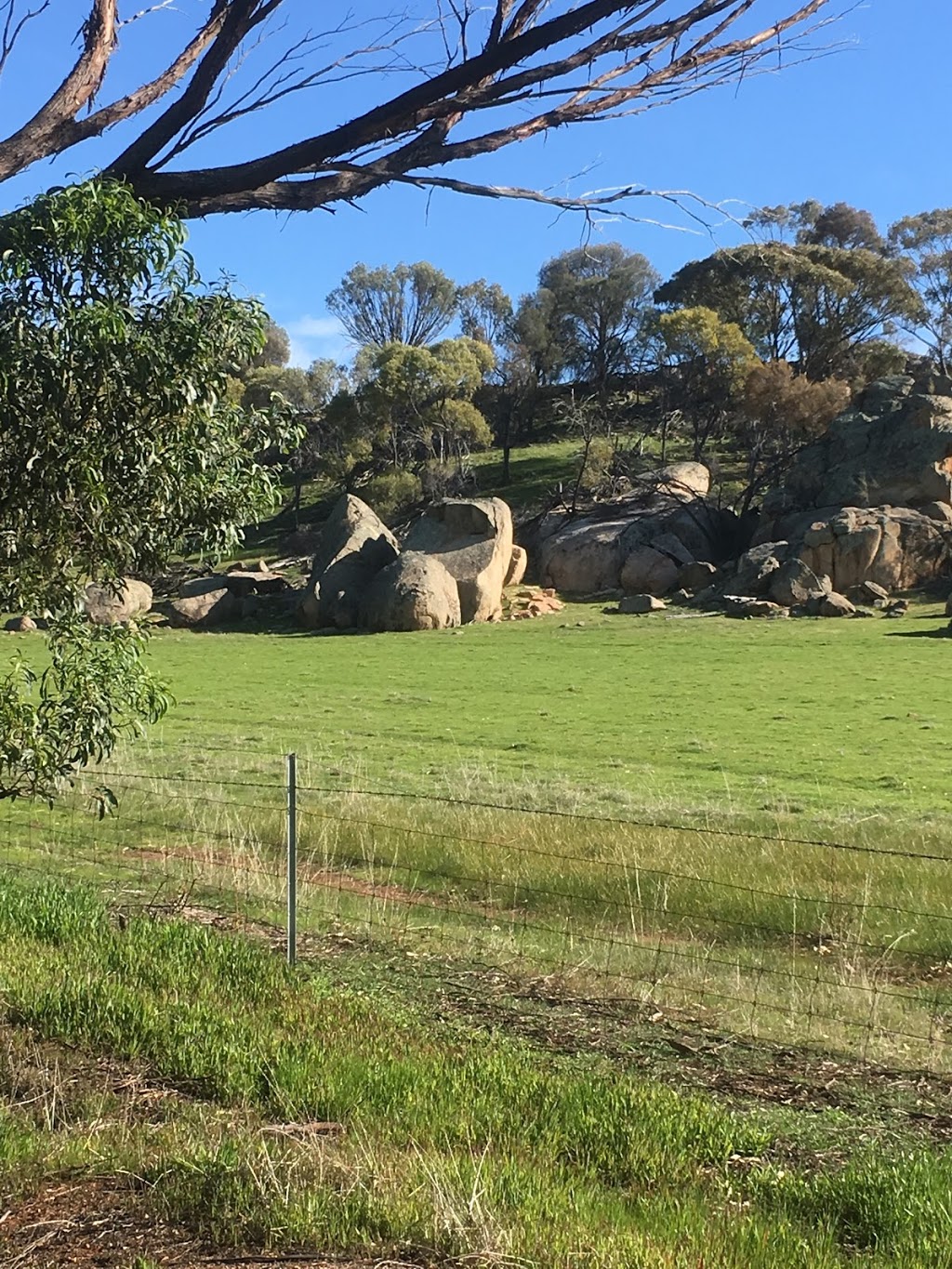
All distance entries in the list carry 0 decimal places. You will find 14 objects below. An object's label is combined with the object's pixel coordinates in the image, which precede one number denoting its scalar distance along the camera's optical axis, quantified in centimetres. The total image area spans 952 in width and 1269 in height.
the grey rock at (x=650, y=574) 5506
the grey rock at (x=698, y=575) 5419
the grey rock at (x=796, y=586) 4841
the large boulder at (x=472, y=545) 5256
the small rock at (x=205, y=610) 5334
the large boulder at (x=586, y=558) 5678
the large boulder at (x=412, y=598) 4962
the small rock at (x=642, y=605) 5062
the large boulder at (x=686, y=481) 6241
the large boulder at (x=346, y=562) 5225
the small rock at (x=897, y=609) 4678
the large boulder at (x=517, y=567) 5747
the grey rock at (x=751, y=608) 4753
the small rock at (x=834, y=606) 4697
